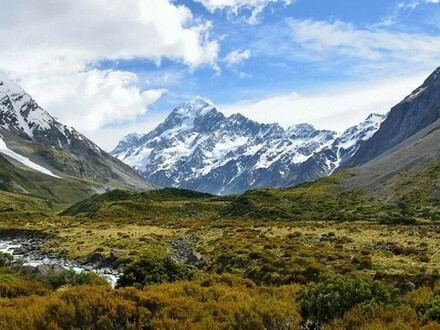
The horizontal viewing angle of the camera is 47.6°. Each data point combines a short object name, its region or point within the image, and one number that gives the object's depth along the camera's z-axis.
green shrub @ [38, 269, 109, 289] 23.62
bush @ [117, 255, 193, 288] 23.11
